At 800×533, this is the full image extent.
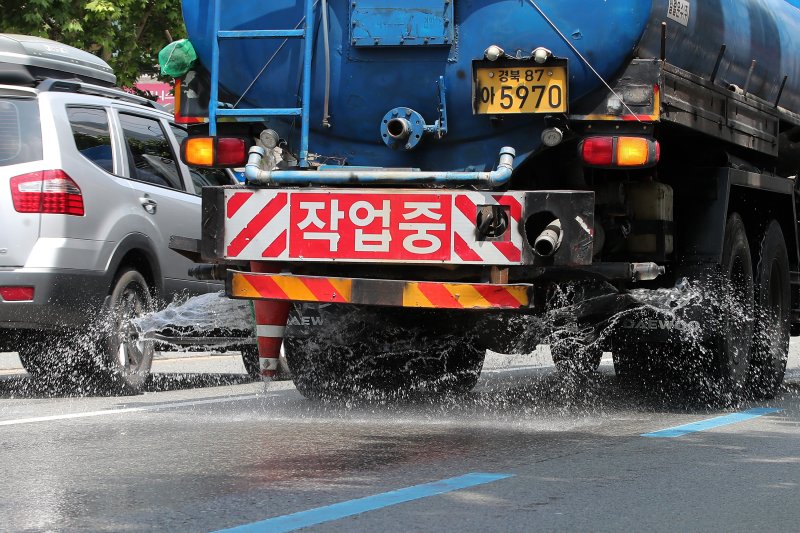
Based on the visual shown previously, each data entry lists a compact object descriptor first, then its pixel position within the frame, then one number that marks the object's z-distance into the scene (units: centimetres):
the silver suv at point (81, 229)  1783
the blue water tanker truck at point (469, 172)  1518
